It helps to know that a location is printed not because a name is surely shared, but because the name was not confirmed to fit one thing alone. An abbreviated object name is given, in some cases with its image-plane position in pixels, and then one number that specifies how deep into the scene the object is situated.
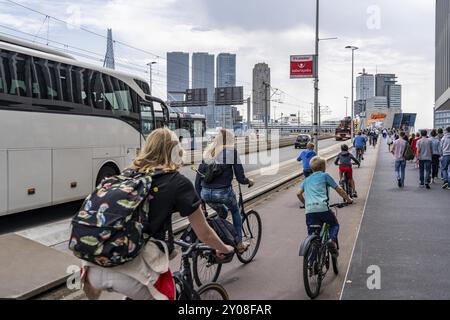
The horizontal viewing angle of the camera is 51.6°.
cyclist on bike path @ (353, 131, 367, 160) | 23.42
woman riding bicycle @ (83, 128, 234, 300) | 2.60
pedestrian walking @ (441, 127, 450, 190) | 13.63
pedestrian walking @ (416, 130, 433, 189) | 14.04
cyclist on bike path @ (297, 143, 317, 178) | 10.96
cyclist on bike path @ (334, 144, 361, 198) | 11.70
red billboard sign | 21.64
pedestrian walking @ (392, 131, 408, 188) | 14.25
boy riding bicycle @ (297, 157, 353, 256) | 5.25
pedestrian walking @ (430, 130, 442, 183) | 15.11
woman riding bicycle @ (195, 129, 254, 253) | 5.57
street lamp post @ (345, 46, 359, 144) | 49.09
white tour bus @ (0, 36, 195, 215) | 8.49
